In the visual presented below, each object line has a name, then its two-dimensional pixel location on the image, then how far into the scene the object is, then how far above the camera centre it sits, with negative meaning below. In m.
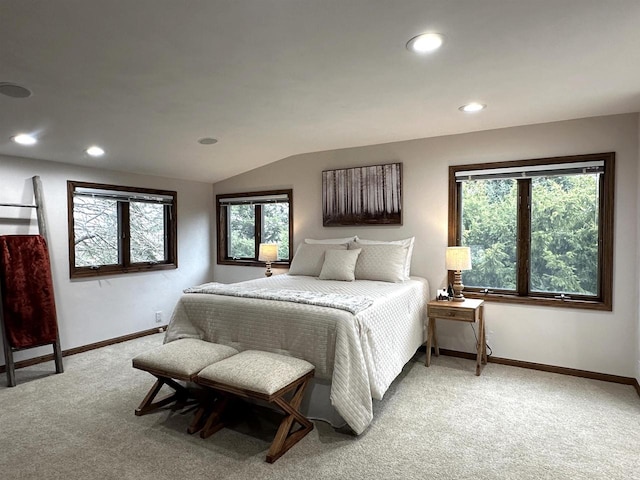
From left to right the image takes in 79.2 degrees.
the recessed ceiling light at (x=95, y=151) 3.62 +0.79
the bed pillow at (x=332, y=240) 4.29 -0.11
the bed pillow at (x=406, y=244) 3.88 -0.15
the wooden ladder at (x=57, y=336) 3.19 -0.80
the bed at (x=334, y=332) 2.34 -0.71
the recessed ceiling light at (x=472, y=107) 2.95 +0.94
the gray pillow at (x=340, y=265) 3.81 -0.35
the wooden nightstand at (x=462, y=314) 3.34 -0.76
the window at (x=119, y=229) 4.13 +0.04
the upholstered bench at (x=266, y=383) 2.12 -0.85
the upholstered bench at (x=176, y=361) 2.41 -0.83
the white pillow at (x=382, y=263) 3.73 -0.33
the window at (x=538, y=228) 3.30 +0.00
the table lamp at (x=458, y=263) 3.52 -0.31
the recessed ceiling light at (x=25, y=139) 3.15 +0.79
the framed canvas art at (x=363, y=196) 4.16 +0.38
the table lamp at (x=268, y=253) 4.79 -0.28
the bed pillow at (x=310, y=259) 4.16 -0.32
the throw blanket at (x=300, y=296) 2.57 -0.48
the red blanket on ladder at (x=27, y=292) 3.33 -0.51
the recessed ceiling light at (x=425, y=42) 1.92 +0.96
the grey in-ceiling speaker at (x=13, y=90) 2.34 +0.90
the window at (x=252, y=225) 5.04 +0.09
